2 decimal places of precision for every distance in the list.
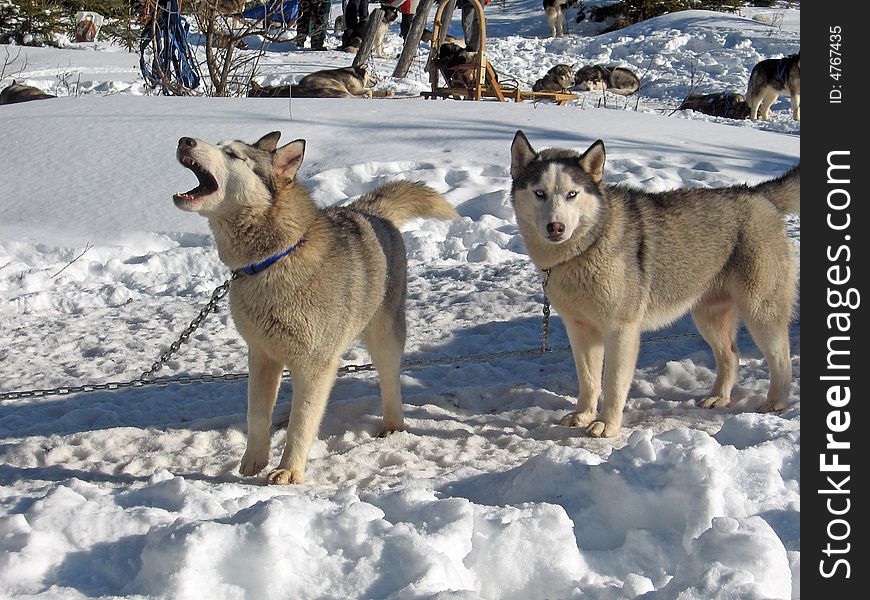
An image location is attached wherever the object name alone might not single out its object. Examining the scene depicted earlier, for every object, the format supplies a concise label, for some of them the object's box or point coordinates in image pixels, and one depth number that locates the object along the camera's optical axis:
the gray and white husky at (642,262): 4.15
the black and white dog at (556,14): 26.00
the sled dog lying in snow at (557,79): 18.24
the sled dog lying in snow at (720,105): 15.70
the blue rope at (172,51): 13.17
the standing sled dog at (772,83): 15.57
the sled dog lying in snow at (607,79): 19.39
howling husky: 3.53
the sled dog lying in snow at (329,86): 14.65
